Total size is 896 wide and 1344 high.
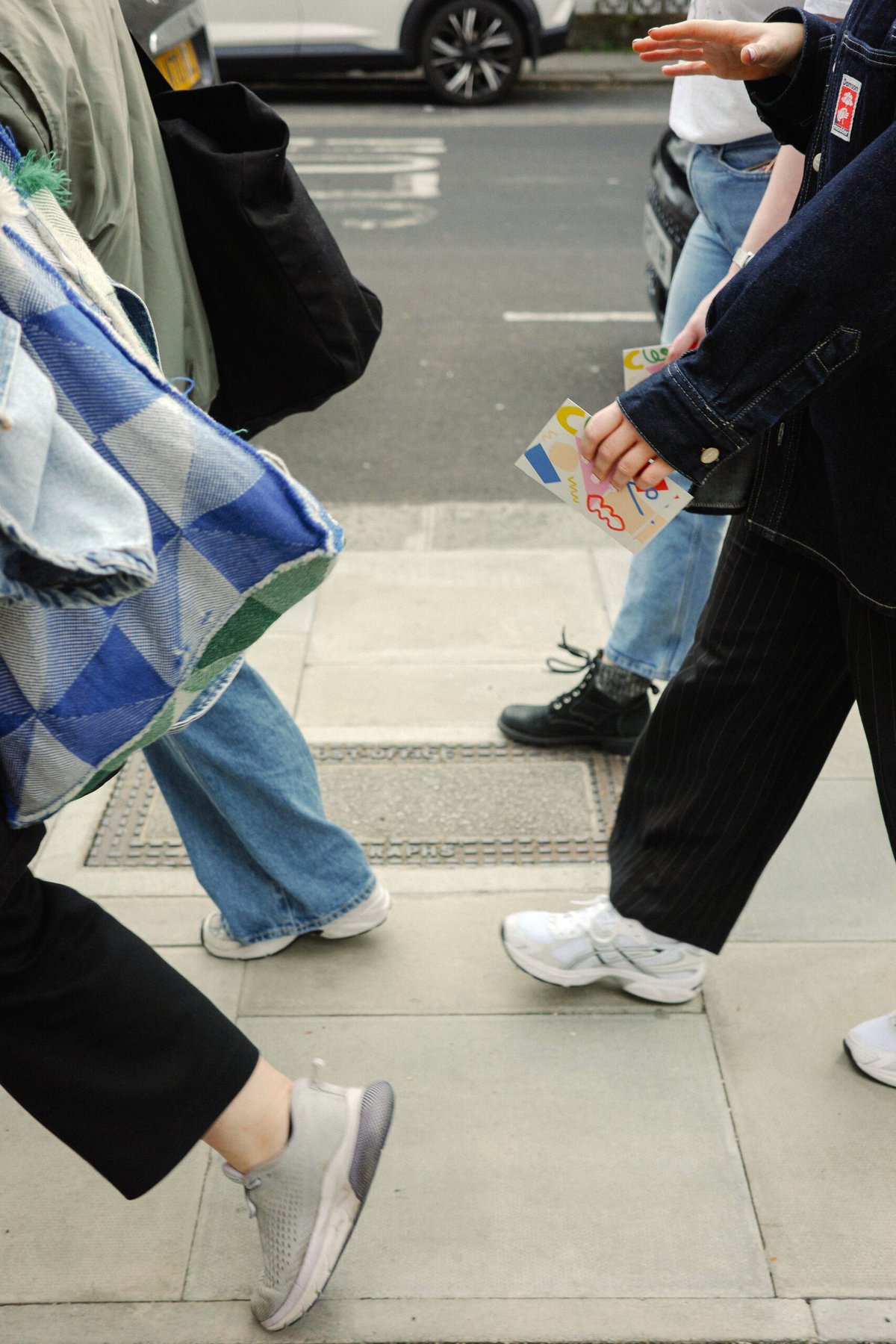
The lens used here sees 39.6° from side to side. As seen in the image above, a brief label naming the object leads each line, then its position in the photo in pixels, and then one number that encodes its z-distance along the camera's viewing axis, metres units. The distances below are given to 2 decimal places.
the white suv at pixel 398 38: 10.80
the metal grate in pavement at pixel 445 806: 2.64
